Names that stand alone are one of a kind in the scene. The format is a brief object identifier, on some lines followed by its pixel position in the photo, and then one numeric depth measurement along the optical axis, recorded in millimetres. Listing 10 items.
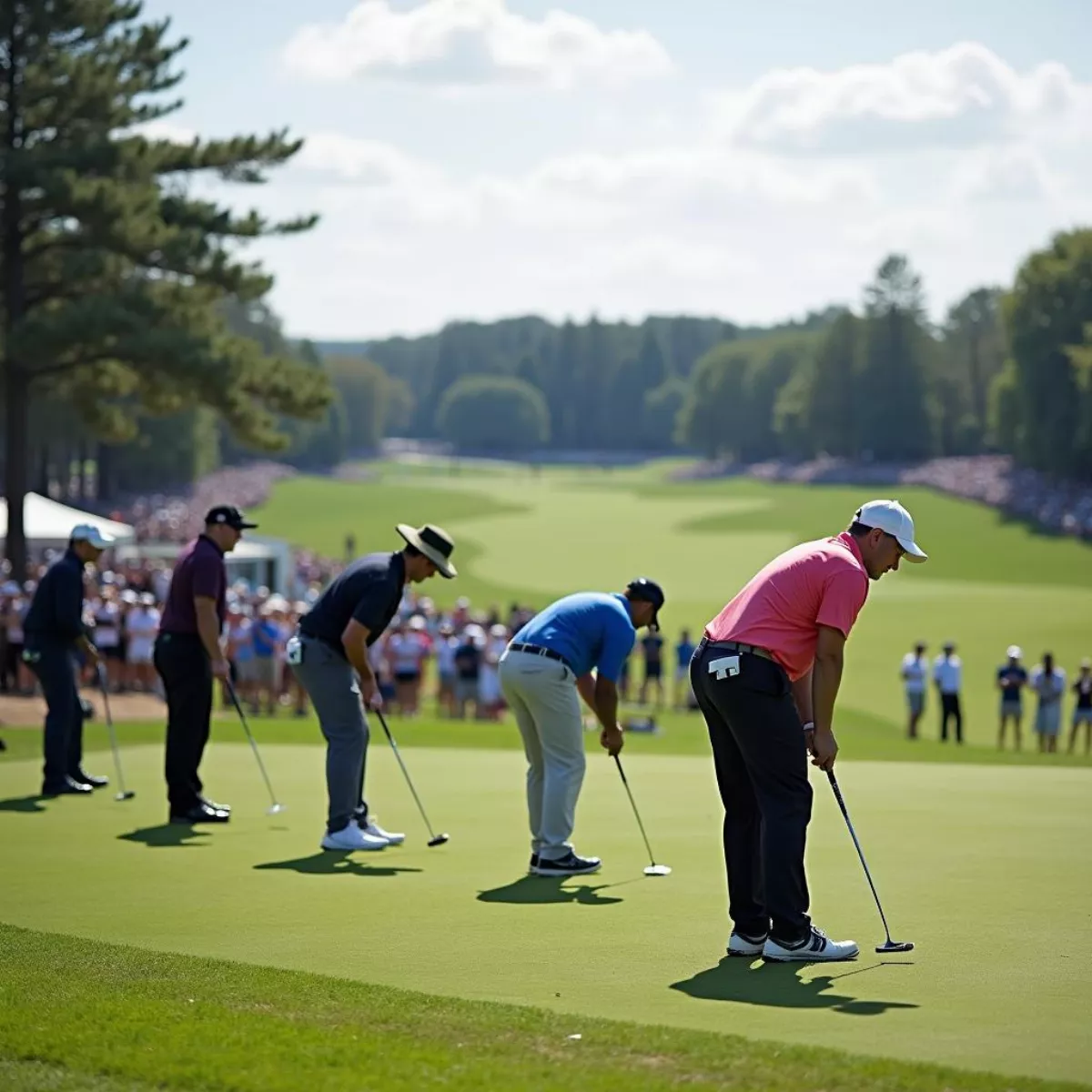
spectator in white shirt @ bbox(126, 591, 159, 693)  29906
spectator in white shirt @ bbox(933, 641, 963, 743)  30312
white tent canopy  40500
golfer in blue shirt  10156
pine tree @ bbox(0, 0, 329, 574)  34781
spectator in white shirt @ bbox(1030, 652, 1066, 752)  30031
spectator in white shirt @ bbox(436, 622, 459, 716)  31125
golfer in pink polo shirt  7758
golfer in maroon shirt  12477
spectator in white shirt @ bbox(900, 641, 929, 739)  31531
